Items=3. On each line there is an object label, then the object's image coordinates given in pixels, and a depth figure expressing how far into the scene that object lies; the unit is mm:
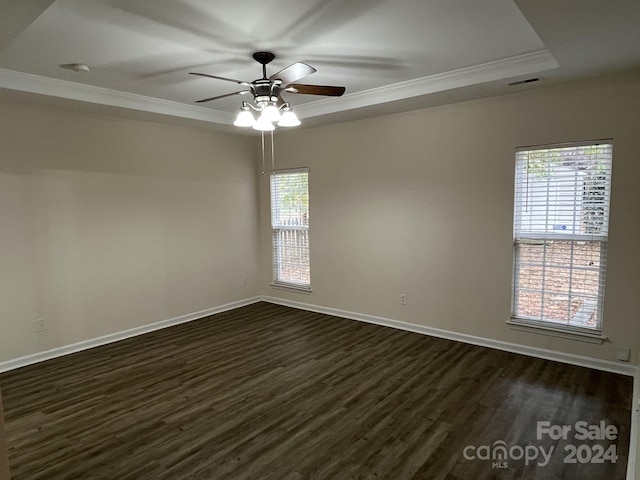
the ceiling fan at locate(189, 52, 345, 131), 3082
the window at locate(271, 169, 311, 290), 6023
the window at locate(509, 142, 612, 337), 3697
